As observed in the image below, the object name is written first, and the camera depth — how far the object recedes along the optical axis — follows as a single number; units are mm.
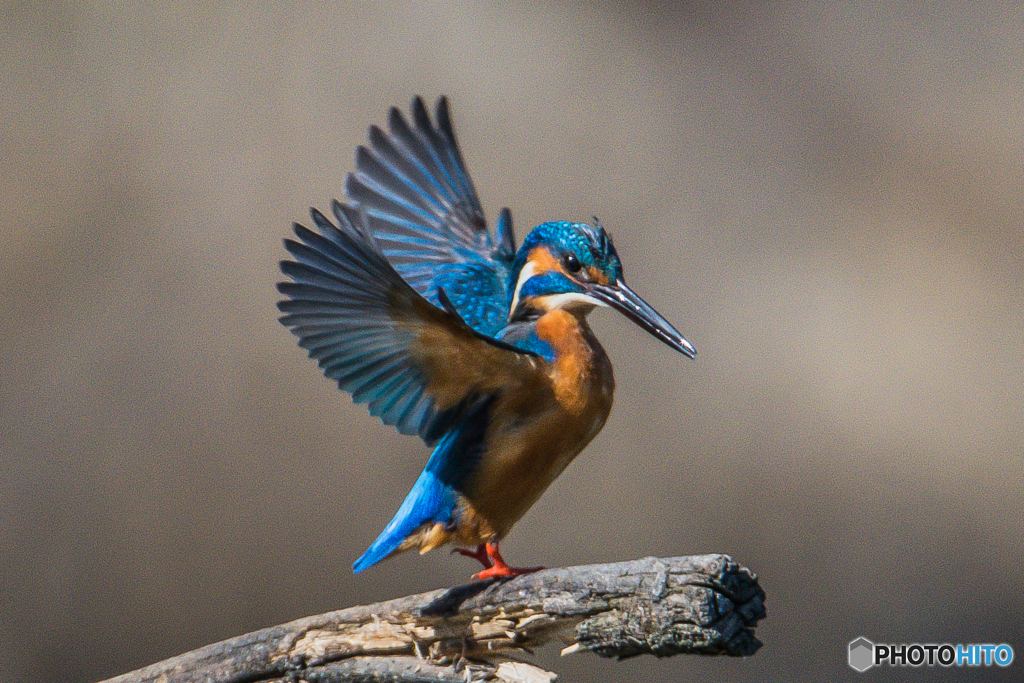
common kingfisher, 4067
